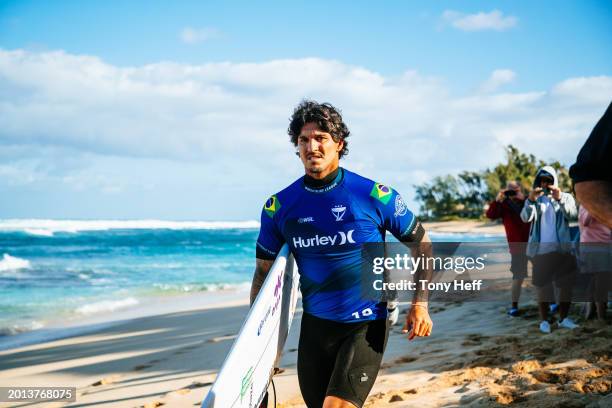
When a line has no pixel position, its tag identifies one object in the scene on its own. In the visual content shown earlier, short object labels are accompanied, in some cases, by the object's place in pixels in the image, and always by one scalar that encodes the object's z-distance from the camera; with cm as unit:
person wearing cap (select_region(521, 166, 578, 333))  641
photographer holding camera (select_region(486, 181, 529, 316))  727
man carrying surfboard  286
